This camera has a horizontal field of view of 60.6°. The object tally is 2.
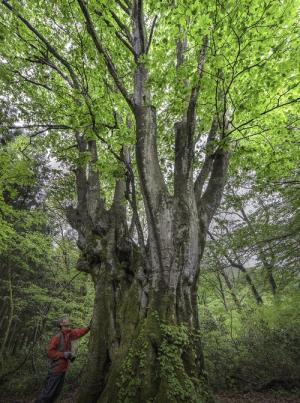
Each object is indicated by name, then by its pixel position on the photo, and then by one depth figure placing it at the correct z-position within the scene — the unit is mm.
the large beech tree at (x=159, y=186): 3711
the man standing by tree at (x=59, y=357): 4945
